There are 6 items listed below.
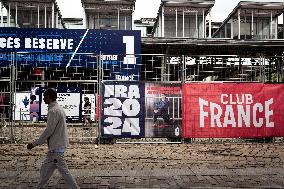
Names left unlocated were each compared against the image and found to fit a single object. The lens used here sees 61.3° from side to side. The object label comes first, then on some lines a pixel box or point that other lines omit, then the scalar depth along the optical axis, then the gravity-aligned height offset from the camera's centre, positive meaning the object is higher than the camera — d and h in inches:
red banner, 325.3 -21.1
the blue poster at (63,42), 582.9 +132.1
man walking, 141.9 -29.4
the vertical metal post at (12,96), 322.9 -0.7
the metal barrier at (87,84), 325.7 +18.7
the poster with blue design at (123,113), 317.4 -23.8
